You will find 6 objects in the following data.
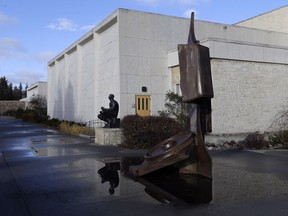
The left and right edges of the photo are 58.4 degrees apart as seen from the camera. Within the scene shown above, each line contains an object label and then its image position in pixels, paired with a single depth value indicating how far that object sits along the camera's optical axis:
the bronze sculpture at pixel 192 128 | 5.70
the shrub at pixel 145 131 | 9.83
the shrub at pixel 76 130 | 15.66
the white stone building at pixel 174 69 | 15.08
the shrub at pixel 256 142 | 10.36
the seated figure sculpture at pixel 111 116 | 11.47
